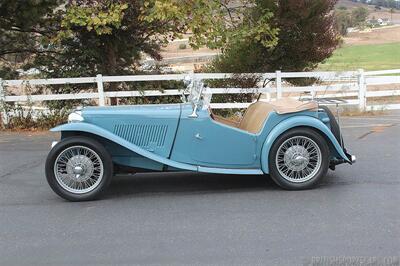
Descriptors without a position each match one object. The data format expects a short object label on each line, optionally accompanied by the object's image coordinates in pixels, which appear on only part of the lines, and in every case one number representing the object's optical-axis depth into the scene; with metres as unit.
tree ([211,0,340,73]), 13.85
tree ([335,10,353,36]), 102.56
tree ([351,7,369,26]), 111.81
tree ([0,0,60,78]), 12.22
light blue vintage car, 6.18
